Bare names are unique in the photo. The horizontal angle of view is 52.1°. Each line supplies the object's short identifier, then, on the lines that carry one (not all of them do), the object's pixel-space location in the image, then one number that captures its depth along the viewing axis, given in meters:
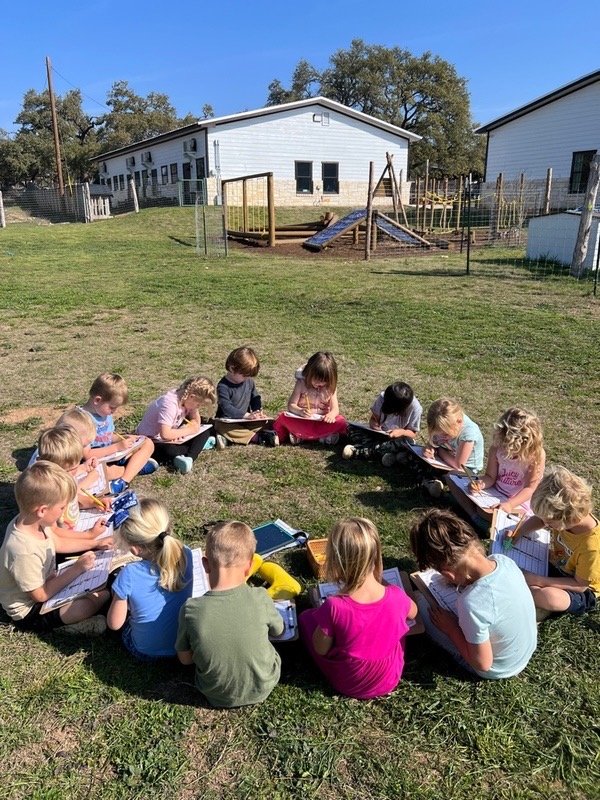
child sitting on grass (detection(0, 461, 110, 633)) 2.94
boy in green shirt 2.48
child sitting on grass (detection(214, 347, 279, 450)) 5.20
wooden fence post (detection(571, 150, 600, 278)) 12.50
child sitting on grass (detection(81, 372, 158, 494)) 4.55
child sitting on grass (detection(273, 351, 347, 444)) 5.20
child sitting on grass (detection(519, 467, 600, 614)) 3.03
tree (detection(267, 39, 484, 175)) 53.28
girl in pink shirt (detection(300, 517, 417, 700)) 2.53
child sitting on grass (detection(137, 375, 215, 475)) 4.81
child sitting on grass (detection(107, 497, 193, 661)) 2.76
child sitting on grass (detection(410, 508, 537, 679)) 2.56
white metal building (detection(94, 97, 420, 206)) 32.31
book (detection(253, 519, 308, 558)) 3.63
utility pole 34.75
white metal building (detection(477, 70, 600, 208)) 26.22
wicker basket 3.41
